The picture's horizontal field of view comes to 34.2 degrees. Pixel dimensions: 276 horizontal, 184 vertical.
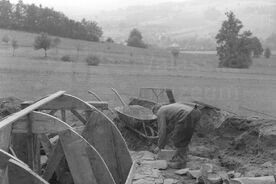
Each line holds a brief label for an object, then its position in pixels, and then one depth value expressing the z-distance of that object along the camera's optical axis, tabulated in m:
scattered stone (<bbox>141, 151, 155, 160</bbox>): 9.64
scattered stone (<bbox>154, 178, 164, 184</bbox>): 7.93
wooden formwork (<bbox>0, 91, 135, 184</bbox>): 4.29
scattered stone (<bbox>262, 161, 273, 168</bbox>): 8.63
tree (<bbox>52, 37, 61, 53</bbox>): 43.44
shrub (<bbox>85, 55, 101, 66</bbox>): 33.44
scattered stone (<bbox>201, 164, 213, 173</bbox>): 8.48
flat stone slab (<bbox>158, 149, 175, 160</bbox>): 9.65
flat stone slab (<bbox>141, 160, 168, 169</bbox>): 8.98
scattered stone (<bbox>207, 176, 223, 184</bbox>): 7.54
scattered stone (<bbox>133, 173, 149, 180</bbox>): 7.93
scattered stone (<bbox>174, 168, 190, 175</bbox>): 8.59
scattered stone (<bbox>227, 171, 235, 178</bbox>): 8.23
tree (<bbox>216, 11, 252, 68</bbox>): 42.03
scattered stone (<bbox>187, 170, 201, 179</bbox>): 8.27
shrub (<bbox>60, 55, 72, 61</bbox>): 37.38
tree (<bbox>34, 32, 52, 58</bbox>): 40.78
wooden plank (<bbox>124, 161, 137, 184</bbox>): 5.93
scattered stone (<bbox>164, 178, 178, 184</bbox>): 8.01
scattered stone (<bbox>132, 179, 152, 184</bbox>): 7.63
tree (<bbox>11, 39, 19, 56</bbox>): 37.41
